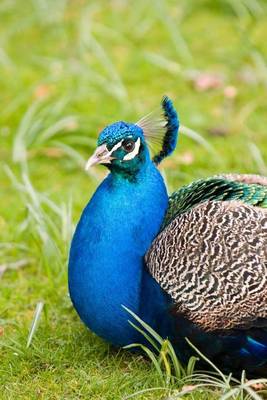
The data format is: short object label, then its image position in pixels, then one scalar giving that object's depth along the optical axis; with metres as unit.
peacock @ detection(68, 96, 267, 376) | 6.49
